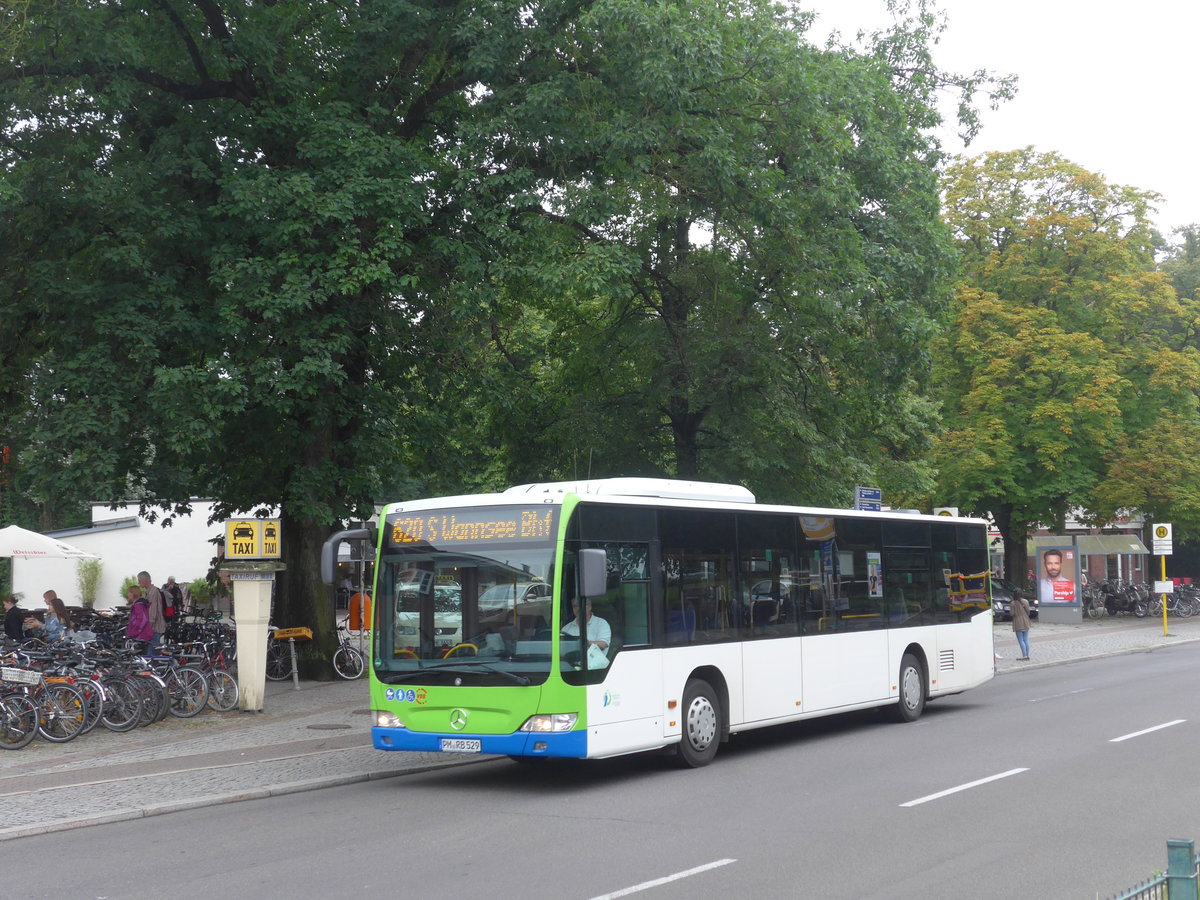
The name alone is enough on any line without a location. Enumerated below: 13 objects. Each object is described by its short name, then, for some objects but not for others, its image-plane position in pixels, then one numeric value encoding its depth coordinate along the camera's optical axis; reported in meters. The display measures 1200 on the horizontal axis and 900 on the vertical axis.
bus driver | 11.46
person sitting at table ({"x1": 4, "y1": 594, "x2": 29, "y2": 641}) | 20.59
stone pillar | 17.92
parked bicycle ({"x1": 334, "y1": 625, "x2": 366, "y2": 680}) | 22.47
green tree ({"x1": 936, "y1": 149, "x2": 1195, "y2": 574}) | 39.94
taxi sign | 18.02
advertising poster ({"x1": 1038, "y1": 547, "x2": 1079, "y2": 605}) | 39.50
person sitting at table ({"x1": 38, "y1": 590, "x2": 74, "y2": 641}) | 20.31
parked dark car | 41.78
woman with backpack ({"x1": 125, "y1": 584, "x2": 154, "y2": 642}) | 19.73
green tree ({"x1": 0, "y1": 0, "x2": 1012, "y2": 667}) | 17.52
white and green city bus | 11.43
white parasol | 25.91
